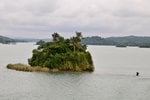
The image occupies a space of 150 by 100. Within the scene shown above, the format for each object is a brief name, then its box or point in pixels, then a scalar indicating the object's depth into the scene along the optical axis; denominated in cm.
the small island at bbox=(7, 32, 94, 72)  12481
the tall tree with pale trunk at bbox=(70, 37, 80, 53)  13475
